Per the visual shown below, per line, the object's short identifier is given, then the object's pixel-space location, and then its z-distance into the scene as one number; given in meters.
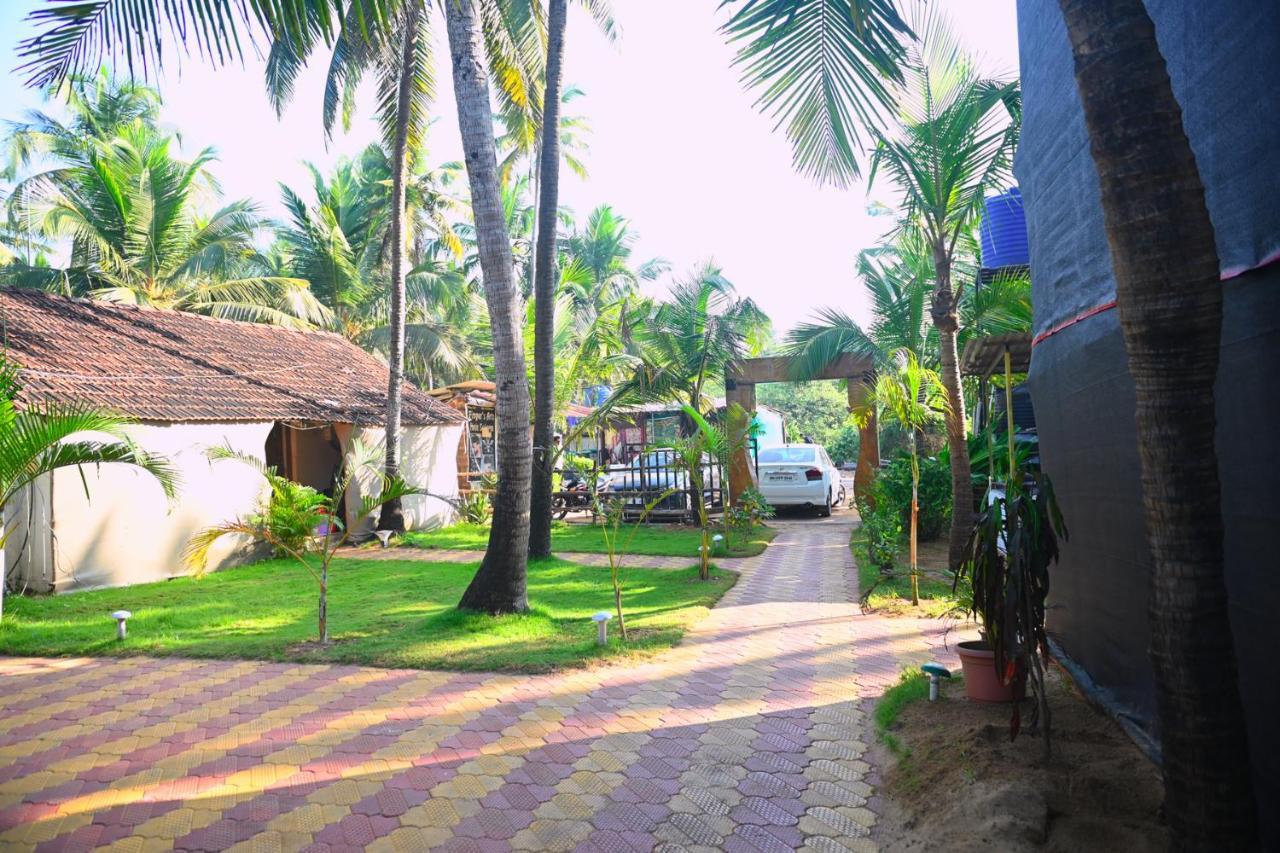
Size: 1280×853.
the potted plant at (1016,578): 3.64
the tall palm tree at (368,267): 23.16
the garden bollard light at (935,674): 4.64
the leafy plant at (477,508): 15.80
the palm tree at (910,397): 8.19
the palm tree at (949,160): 7.83
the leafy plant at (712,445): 9.30
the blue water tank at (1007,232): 10.15
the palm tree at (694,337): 14.64
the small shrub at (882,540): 8.82
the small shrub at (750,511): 11.70
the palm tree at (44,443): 5.68
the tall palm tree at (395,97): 12.98
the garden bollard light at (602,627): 6.28
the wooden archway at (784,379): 14.69
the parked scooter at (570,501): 15.79
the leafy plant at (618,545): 6.64
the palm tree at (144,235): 18.39
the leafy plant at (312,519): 6.55
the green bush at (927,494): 11.52
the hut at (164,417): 9.55
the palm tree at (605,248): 35.16
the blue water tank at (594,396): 26.27
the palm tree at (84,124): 23.20
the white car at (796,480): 15.75
